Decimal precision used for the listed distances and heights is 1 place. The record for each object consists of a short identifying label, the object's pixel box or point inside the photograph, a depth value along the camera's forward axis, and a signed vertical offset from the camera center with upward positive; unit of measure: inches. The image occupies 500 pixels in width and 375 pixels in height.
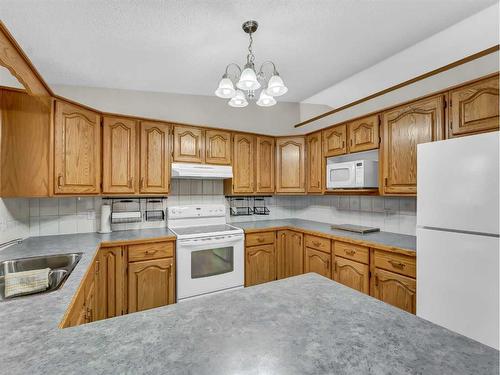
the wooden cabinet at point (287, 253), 118.9 -31.6
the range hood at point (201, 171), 106.0 +7.8
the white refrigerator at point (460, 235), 52.4 -10.8
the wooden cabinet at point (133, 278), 85.4 -32.8
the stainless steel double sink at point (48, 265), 58.0 -20.0
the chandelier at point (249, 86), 65.1 +28.7
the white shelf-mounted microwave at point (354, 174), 95.9 +5.7
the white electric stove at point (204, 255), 97.3 -27.8
